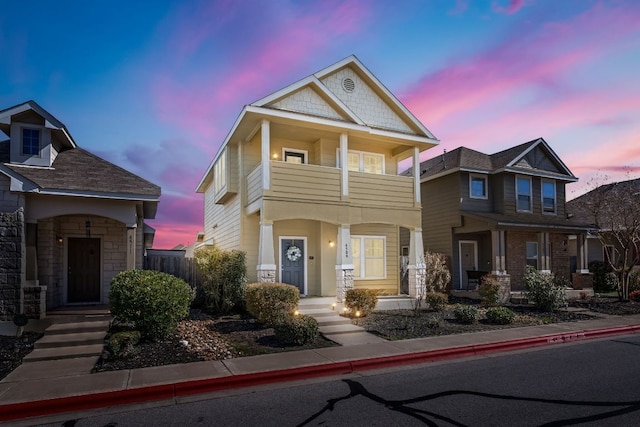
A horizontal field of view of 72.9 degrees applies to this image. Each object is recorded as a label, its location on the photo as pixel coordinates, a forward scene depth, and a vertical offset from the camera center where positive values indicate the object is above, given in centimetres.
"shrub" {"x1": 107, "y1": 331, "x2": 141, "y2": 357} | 818 -192
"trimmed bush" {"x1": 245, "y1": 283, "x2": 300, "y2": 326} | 1127 -155
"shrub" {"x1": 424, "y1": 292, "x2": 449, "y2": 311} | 1425 -199
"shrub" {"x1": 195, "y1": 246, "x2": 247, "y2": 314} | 1309 -119
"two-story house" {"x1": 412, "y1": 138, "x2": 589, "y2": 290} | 2098 +150
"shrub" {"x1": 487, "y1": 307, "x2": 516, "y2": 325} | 1268 -225
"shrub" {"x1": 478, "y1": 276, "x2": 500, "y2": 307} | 1591 -191
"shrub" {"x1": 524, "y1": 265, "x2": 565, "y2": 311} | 1515 -188
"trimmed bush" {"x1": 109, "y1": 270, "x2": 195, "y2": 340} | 917 -125
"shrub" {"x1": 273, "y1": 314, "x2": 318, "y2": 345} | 959 -197
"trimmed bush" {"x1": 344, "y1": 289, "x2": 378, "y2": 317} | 1312 -180
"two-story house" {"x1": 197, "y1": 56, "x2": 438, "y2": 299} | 1372 +200
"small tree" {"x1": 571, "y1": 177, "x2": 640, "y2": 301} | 1806 +124
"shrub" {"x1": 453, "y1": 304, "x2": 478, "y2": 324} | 1245 -215
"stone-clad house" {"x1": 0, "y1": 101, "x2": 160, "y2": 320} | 1049 +80
